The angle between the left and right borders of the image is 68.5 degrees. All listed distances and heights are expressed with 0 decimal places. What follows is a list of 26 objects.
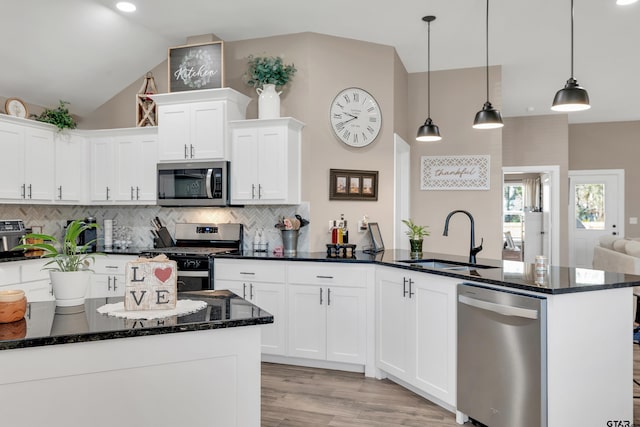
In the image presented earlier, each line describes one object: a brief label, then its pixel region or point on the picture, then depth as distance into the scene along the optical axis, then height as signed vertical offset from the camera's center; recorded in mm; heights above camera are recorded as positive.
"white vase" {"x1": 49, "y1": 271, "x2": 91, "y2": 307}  1882 -304
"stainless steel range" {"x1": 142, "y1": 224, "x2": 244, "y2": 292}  4168 -366
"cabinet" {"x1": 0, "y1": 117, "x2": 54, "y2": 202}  4258 +469
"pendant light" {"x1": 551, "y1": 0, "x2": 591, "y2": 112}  2922 +710
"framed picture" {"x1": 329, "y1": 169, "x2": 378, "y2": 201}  4613 +271
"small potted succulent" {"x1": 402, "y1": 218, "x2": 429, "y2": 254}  4055 -244
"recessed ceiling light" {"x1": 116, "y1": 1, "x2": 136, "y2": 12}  4016 +1778
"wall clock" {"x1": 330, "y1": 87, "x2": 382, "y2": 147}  4656 +951
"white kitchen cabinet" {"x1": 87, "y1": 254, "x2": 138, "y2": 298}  4598 -645
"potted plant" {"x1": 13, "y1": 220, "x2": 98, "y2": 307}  1883 -263
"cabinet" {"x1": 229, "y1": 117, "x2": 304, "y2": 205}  4289 +465
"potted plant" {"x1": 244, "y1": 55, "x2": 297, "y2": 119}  4398 +1236
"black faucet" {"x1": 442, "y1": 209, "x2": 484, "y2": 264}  3499 -288
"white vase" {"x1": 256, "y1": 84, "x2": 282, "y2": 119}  4391 +1016
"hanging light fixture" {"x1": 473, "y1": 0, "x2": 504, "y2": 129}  3479 +696
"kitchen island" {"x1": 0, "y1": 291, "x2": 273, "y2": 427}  1564 -568
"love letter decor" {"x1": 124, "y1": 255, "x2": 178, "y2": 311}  1836 -289
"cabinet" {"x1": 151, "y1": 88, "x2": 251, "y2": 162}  4395 +855
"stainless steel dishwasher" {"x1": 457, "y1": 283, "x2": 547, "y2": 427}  2373 -793
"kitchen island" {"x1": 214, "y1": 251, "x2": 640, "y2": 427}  2385 -710
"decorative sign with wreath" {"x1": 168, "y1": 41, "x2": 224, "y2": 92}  4504 +1404
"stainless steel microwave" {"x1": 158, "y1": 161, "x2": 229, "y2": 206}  4402 +266
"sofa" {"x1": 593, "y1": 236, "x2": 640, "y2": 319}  5309 -536
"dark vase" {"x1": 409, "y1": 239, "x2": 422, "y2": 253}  4078 -296
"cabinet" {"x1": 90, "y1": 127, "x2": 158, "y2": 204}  4770 +473
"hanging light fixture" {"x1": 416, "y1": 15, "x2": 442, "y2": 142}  4176 +720
